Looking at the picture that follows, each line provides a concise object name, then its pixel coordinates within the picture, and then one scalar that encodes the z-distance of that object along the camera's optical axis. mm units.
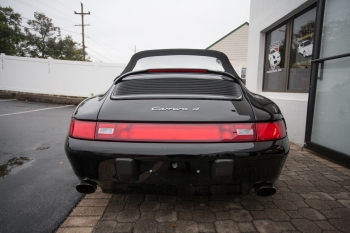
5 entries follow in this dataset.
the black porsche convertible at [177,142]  1360
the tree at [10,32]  35938
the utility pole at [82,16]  32275
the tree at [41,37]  46219
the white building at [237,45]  20938
